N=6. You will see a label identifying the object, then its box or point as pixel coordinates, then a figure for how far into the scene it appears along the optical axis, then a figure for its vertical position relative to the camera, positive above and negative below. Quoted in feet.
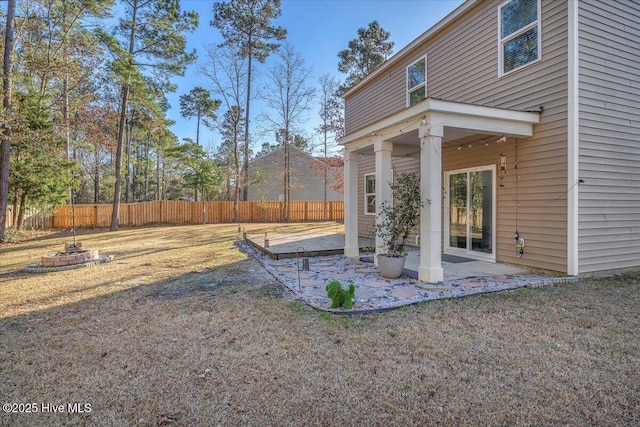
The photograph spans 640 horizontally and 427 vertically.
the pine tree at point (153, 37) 44.73 +24.25
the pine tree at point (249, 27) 58.54 +34.18
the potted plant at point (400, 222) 16.88 -0.66
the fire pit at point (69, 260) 20.74 -3.41
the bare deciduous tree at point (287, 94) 64.90 +23.80
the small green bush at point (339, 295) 12.32 -3.30
